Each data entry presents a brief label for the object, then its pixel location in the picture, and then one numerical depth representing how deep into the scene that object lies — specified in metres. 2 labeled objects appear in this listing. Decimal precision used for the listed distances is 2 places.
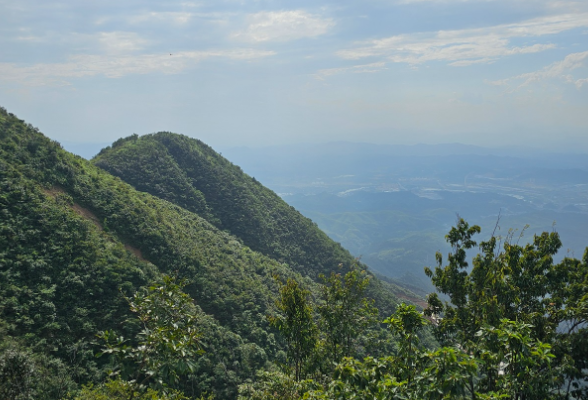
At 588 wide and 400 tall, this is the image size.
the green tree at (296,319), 12.69
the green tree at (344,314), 12.85
